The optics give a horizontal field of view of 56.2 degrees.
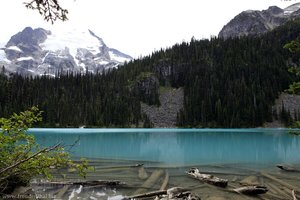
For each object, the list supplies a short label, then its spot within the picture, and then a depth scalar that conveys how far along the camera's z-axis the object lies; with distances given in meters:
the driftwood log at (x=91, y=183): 16.72
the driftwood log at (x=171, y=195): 13.09
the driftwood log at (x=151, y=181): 16.08
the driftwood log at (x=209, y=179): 17.22
